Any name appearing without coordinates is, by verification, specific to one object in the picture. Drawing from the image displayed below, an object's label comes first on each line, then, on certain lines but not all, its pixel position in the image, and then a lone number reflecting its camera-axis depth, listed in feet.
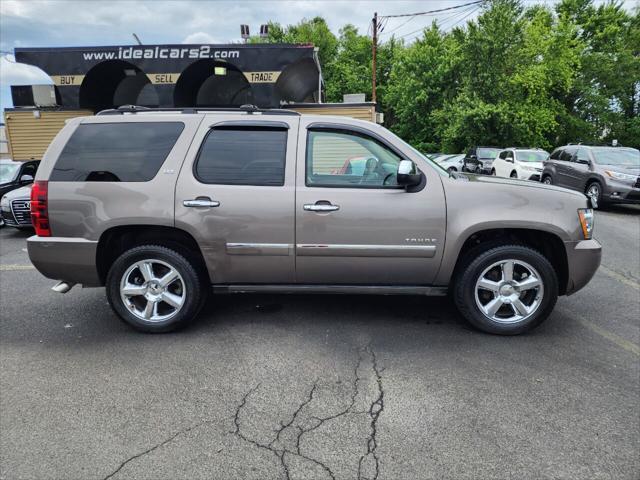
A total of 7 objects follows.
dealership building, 36.65
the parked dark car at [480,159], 68.64
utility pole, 96.20
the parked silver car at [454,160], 79.73
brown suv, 12.37
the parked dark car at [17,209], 27.25
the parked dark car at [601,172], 37.86
